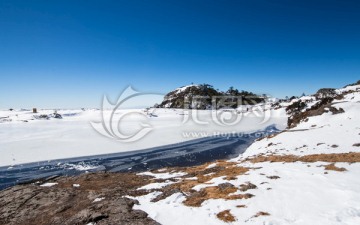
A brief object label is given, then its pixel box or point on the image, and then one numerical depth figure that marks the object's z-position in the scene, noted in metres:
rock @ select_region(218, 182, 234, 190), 13.89
